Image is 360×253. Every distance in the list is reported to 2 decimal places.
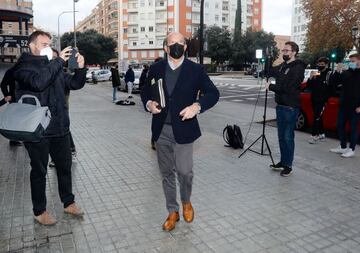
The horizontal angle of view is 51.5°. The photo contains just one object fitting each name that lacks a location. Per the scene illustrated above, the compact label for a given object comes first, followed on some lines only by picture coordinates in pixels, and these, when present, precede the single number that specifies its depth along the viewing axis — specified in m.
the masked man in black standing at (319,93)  8.41
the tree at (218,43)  66.38
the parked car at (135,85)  25.09
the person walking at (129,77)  20.16
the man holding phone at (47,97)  3.64
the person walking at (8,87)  5.95
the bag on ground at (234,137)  7.63
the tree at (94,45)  69.81
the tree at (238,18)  80.18
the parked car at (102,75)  41.03
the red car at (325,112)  8.96
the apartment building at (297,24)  100.18
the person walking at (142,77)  10.66
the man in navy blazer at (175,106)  3.63
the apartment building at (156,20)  81.19
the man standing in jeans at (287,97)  5.67
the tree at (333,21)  26.94
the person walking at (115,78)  17.84
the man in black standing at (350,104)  6.99
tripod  6.33
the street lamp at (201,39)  16.39
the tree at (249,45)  66.88
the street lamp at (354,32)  24.45
